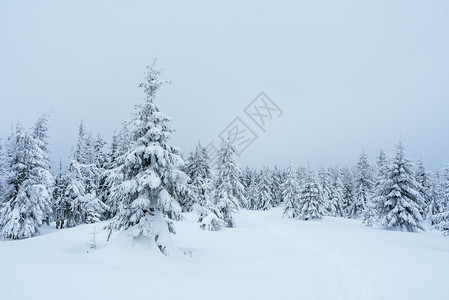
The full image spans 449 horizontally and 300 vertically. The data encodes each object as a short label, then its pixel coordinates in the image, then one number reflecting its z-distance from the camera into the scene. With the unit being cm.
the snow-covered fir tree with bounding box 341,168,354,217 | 5574
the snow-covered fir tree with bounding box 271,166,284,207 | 7725
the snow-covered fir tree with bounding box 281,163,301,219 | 4682
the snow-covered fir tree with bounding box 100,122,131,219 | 3649
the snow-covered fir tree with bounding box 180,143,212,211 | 4544
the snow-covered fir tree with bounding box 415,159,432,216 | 4632
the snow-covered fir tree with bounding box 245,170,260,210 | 6962
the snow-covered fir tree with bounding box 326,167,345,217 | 5314
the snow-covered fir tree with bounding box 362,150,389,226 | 2954
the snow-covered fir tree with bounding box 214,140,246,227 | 2833
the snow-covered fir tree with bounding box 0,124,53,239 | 2325
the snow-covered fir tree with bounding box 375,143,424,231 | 2711
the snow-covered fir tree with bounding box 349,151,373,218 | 4848
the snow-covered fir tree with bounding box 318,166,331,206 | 4827
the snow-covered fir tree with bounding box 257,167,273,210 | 6675
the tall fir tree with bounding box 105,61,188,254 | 1135
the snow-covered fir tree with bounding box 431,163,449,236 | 2353
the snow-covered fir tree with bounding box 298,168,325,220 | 4022
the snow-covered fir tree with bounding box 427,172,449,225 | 4260
